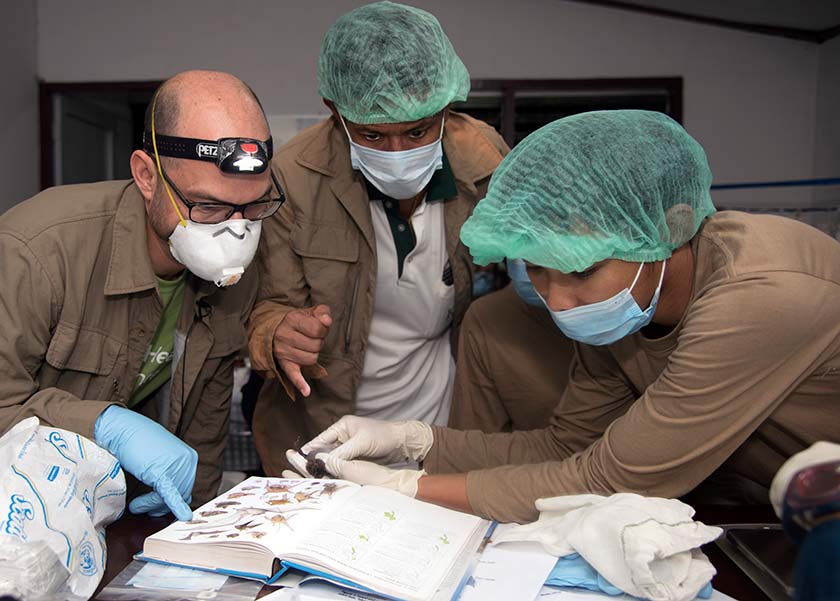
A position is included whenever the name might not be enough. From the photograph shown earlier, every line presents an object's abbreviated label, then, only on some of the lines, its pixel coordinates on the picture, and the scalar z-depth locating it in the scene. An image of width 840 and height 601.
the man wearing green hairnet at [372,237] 1.57
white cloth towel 0.96
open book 0.96
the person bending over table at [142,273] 1.28
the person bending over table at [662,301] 1.11
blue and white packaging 0.95
